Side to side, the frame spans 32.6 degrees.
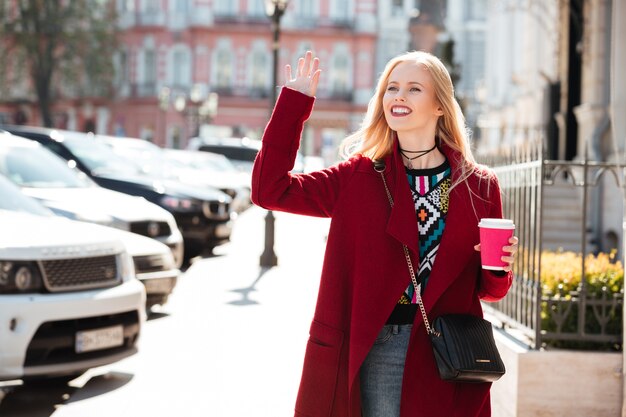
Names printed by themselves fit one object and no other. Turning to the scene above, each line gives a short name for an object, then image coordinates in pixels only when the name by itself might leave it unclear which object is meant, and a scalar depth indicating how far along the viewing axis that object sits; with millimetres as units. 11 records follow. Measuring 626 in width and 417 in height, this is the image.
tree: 50125
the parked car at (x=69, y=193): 10047
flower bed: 6273
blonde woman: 3506
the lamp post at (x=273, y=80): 16359
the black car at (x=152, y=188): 14070
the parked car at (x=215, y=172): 26108
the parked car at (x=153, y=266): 9305
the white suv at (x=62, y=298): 6246
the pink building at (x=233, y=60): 62219
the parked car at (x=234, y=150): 39412
